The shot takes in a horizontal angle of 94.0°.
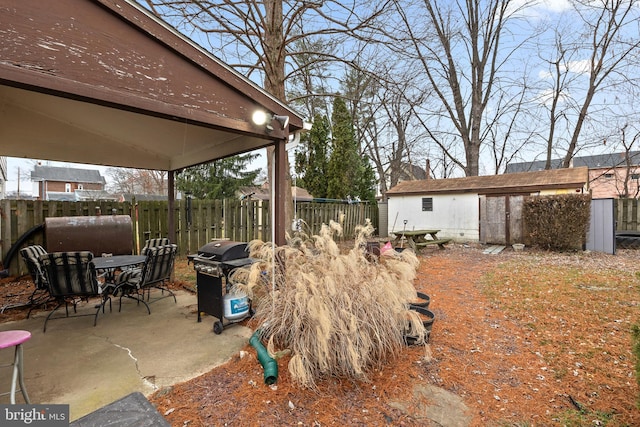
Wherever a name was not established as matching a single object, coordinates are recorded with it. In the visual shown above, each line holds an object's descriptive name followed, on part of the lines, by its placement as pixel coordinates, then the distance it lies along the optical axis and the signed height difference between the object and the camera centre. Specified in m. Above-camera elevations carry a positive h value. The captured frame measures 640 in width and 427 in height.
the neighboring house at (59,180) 34.12 +3.74
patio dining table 3.74 -0.67
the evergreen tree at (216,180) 15.87 +1.70
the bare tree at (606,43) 13.07 +7.60
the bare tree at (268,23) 6.22 +4.13
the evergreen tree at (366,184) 15.16 +1.33
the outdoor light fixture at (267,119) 3.12 +0.98
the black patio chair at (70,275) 3.26 -0.70
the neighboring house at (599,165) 23.95 +3.98
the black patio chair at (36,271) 3.64 -0.73
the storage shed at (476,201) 10.00 +0.30
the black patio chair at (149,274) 3.81 -0.85
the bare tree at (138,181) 28.62 +3.04
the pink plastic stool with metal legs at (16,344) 1.72 -0.76
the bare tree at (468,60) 14.93 +7.86
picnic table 8.80 -0.96
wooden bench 8.86 -1.02
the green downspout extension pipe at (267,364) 2.32 -1.24
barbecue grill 3.27 -0.80
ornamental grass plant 2.34 -0.84
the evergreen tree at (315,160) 14.77 +2.55
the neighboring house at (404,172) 23.59 +3.24
